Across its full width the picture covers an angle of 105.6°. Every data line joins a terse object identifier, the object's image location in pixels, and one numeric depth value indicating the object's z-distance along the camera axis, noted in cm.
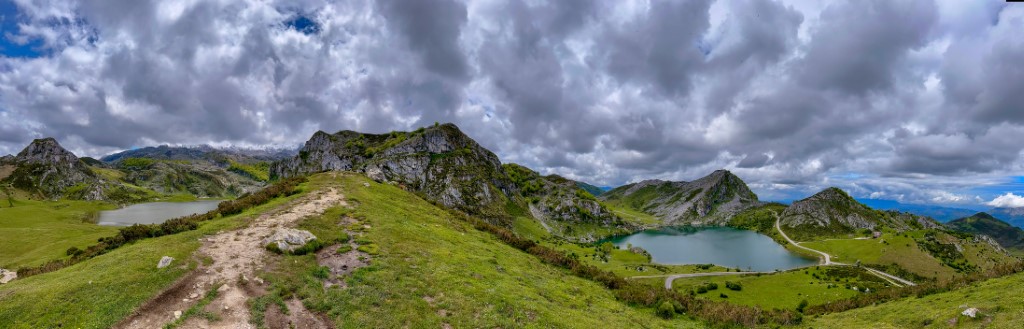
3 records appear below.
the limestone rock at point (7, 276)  2248
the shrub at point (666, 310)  2620
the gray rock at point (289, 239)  2619
